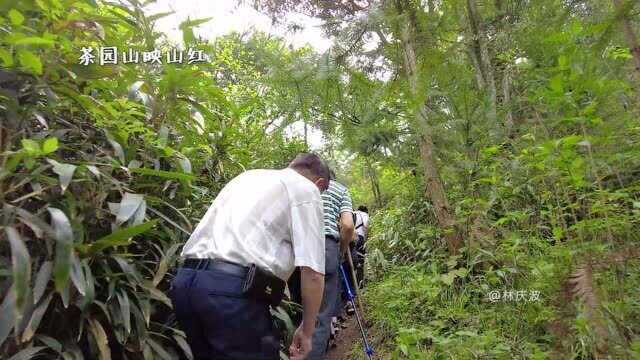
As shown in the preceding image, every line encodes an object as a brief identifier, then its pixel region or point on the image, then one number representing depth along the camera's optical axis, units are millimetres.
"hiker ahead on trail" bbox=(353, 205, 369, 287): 5098
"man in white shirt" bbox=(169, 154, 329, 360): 1812
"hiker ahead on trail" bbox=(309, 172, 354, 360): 3364
